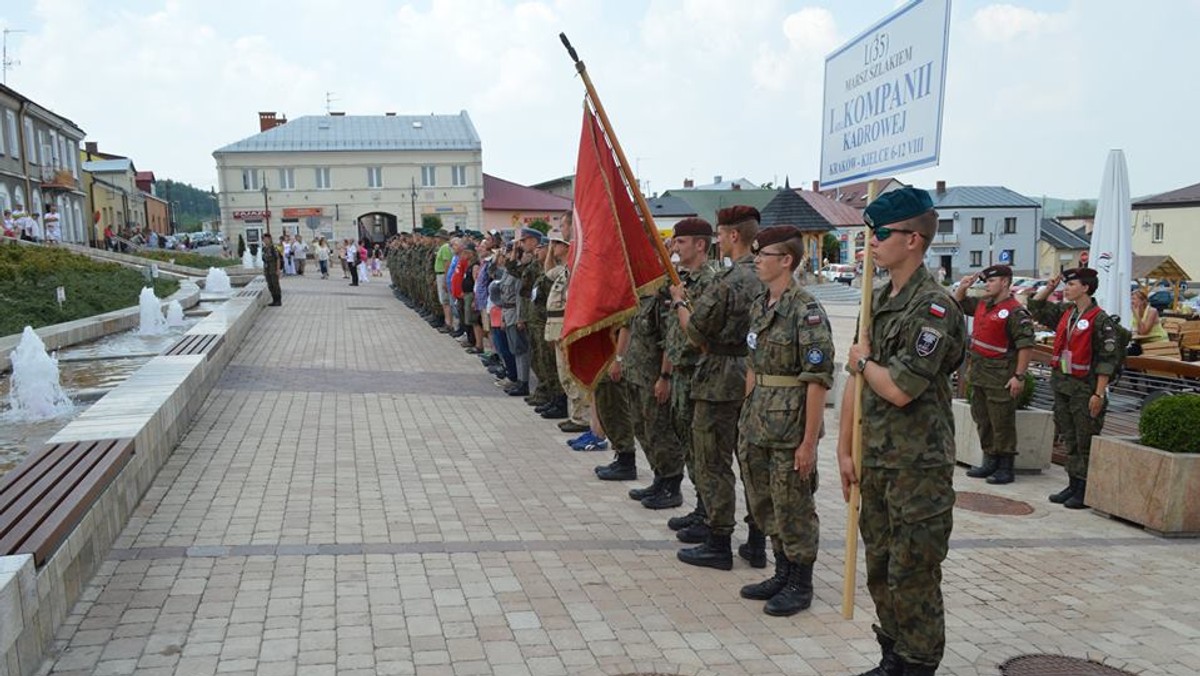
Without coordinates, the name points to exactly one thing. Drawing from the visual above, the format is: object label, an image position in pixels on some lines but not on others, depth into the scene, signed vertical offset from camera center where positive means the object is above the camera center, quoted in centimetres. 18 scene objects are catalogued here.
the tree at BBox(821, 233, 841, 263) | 7225 -121
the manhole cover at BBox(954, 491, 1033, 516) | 701 -219
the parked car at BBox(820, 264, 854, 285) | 5443 -265
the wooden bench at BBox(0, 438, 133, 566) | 395 -134
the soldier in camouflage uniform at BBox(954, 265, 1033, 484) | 790 -119
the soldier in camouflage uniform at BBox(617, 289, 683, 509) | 616 -122
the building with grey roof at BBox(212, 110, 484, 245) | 6078 +359
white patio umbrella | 986 -11
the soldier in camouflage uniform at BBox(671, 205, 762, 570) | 520 -92
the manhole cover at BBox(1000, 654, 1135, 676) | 405 -200
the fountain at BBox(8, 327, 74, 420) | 798 -141
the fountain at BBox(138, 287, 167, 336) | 1433 -137
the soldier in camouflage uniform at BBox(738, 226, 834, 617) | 439 -89
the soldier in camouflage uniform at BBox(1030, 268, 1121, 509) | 714 -112
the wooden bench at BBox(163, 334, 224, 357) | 1006 -137
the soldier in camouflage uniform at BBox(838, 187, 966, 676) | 347 -79
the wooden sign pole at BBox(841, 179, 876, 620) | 373 -82
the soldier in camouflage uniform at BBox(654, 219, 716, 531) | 550 -67
